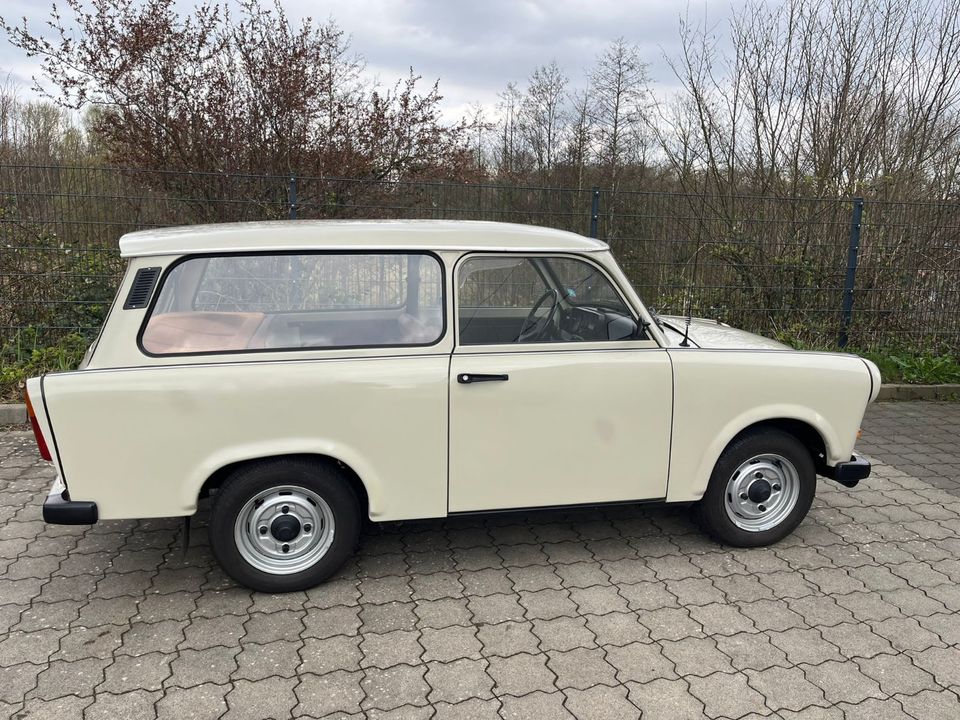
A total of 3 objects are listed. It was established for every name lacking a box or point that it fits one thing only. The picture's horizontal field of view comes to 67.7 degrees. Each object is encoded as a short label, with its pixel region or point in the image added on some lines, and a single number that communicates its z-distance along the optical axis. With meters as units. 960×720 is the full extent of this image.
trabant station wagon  3.15
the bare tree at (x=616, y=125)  16.17
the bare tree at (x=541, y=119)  19.97
